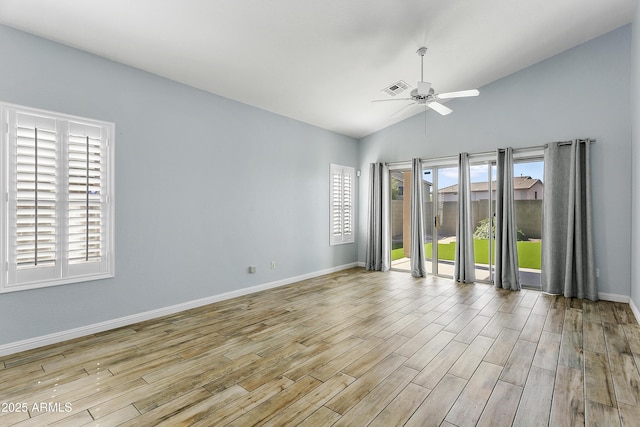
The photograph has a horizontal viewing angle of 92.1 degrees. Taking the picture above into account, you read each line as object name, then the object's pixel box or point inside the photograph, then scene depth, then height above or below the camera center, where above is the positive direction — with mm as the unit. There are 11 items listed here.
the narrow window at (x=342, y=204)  6539 +244
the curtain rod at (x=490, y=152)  4722 +1113
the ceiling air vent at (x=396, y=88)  4779 +2033
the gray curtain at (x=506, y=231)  5133 -265
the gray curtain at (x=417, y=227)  6160 -240
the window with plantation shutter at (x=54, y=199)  2842 +158
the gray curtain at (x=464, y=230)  5586 -272
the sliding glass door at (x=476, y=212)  5230 +63
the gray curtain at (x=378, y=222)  6742 -151
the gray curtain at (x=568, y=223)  4574 -120
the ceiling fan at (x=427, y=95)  3883 +1563
